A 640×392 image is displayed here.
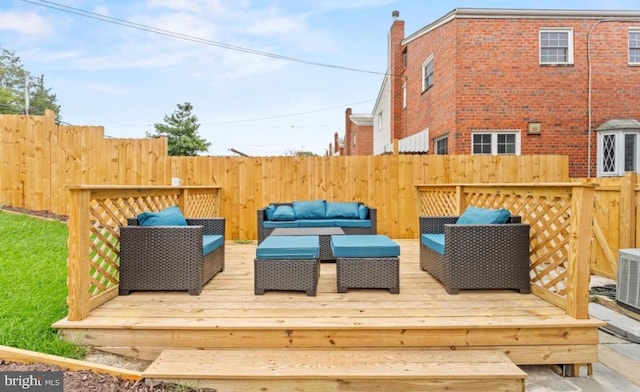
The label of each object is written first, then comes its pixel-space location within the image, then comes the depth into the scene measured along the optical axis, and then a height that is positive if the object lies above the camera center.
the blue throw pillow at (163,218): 3.54 -0.32
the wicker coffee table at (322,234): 4.67 -0.60
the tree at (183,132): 21.66 +3.33
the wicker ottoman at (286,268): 3.34 -0.75
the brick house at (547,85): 8.90 +2.51
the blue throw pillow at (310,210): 5.82 -0.38
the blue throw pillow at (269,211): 5.72 -0.39
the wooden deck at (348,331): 2.65 -1.05
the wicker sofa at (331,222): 5.52 -0.54
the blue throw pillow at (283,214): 5.70 -0.43
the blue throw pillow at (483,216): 3.54 -0.29
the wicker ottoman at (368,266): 3.38 -0.74
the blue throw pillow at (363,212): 5.66 -0.39
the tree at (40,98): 28.47 +7.42
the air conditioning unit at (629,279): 3.58 -0.93
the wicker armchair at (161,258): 3.31 -0.66
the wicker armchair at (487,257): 3.35 -0.65
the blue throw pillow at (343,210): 5.72 -0.37
